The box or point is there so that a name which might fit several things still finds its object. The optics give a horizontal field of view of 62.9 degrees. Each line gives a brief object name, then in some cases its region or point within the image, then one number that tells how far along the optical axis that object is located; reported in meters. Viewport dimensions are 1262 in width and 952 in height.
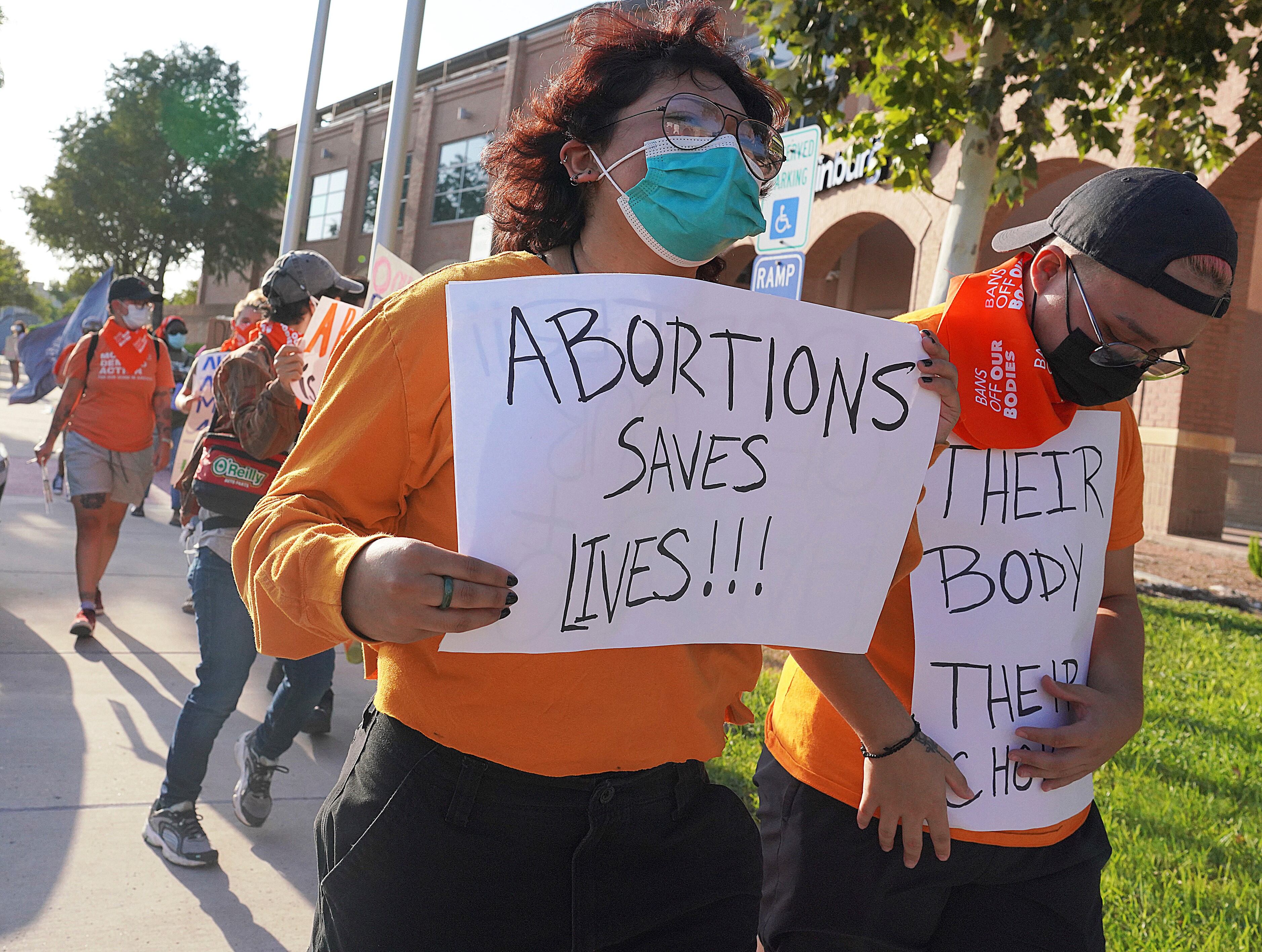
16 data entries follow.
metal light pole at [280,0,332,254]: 12.88
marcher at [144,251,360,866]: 3.46
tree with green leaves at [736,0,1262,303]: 5.77
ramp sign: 5.45
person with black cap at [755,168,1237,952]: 1.73
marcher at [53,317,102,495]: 6.91
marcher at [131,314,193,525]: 9.97
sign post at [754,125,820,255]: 5.25
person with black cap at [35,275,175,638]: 6.04
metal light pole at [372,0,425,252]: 9.69
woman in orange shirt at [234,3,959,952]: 1.30
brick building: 12.95
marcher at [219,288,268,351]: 5.28
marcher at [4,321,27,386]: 26.47
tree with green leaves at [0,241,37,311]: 68.50
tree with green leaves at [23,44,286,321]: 38.03
